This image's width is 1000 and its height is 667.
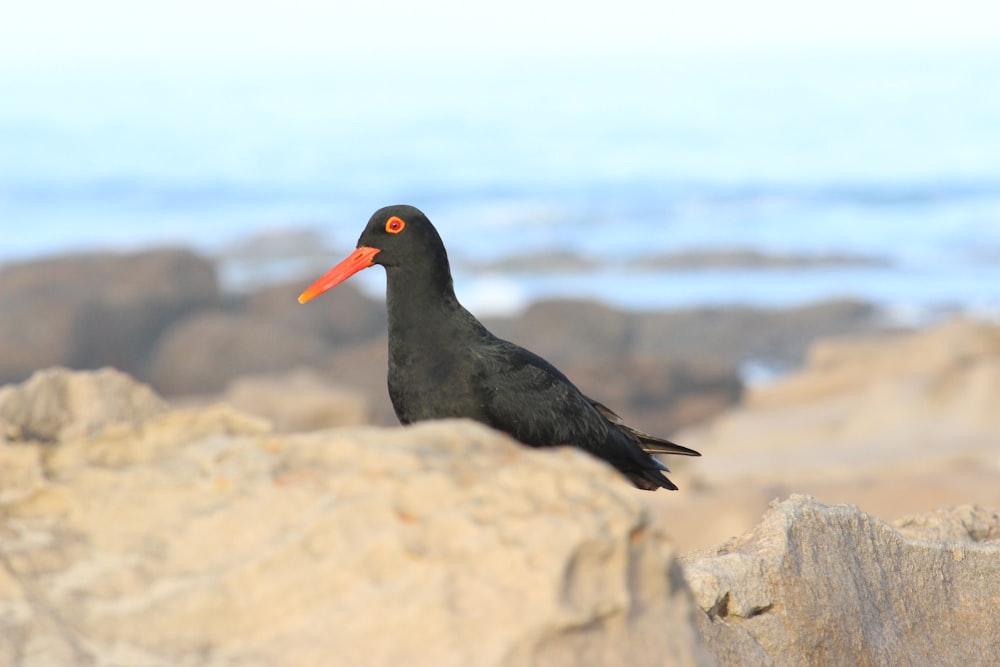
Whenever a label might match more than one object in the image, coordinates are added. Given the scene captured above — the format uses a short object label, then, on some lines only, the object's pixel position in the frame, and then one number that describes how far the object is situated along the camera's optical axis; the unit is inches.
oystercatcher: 344.2
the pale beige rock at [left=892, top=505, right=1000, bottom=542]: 323.3
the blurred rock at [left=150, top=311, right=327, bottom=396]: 1221.1
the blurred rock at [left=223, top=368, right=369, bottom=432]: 836.0
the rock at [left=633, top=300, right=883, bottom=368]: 1496.1
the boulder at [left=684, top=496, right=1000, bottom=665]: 252.4
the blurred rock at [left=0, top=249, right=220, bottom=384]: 1242.0
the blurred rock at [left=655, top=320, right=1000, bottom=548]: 607.7
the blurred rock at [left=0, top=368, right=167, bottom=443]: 204.1
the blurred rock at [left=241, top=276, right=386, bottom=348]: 1336.1
